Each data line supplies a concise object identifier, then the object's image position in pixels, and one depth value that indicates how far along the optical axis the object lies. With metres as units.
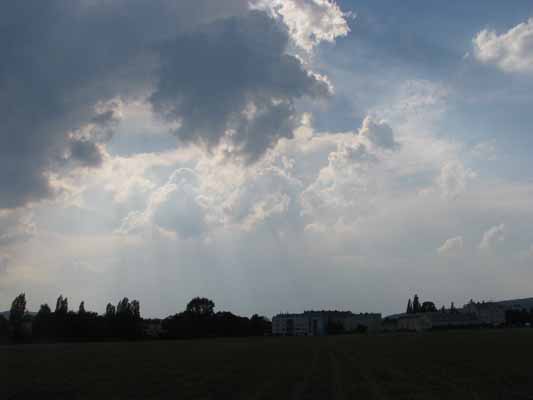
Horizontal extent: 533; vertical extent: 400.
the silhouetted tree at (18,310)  137.62
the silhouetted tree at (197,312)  193.66
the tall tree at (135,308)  177.12
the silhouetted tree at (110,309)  171.05
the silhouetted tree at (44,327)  129.50
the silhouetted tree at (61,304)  150.88
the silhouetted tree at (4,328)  127.41
